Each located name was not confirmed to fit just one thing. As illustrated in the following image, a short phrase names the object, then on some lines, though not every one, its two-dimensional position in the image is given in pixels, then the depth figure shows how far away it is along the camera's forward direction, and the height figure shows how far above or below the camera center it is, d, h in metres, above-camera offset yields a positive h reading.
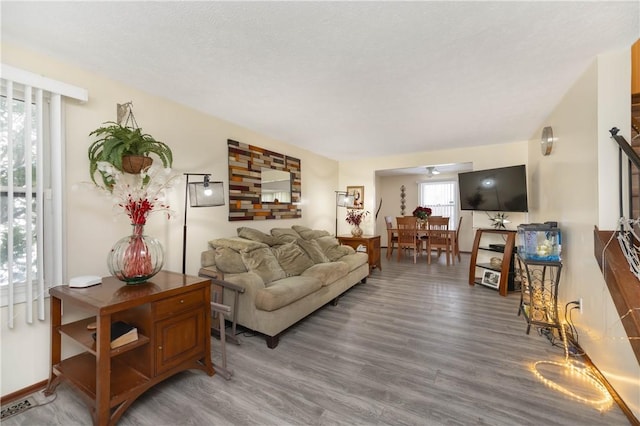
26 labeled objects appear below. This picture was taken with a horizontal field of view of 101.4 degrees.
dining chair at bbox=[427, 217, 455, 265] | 5.59 -0.53
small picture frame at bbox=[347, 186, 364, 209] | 5.47 +0.35
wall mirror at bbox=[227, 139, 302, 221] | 3.26 +0.40
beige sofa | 2.33 -0.68
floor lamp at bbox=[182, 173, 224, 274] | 2.33 +0.16
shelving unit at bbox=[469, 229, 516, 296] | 3.66 -0.73
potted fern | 1.95 +0.48
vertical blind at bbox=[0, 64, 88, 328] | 1.63 +0.17
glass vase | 1.70 -0.30
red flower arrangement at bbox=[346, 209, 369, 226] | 5.02 -0.09
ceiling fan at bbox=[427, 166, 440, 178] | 6.23 +1.00
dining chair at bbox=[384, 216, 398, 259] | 6.34 -0.69
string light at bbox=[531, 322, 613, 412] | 1.61 -1.17
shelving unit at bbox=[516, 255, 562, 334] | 2.32 -0.88
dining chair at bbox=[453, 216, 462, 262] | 5.78 -0.83
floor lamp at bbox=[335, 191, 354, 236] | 4.81 +0.23
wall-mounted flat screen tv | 3.72 +0.33
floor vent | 1.53 -1.18
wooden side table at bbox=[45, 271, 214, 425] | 1.39 -0.77
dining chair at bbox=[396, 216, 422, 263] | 5.71 -0.47
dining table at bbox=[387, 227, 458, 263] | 5.58 -0.53
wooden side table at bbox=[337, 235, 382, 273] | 4.62 -0.57
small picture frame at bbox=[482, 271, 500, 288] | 3.77 -1.00
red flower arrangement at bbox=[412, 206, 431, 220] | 5.80 -0.04
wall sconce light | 2.91 +0.80
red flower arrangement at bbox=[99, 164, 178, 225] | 1.75 +0.18
